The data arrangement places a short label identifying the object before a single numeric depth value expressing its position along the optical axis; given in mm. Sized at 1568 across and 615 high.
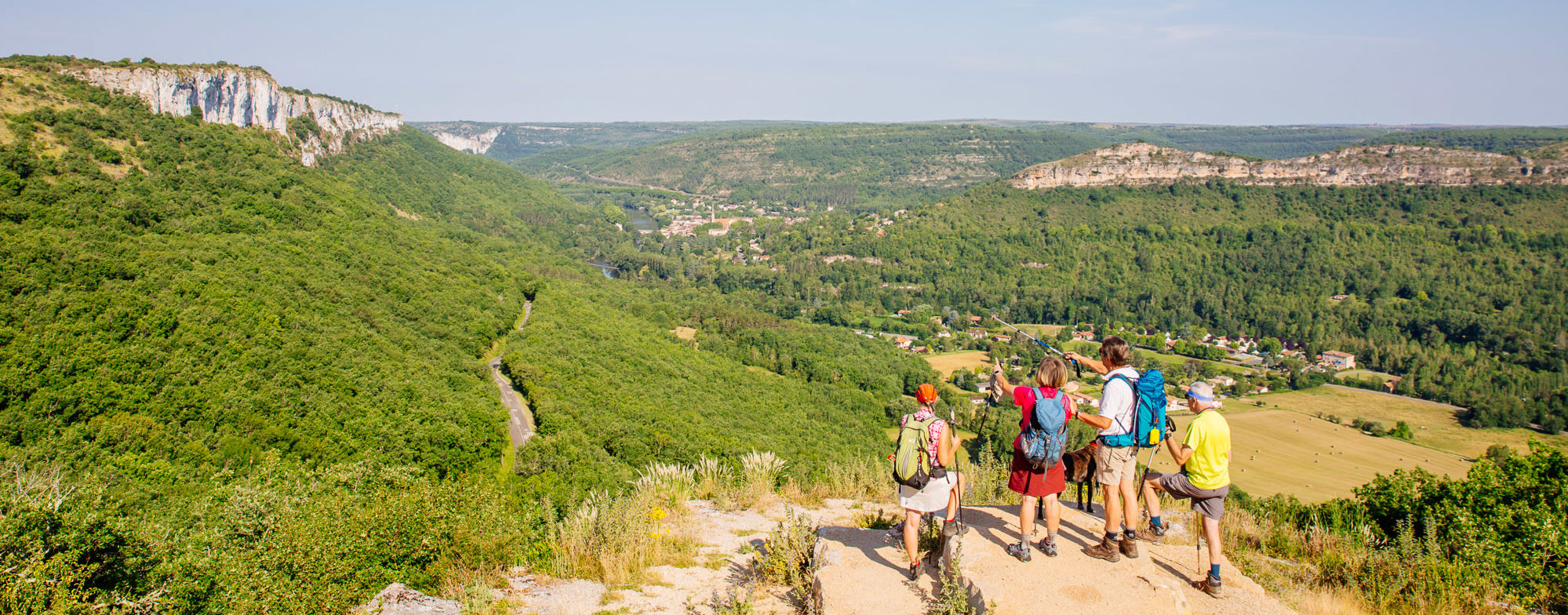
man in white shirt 6211
